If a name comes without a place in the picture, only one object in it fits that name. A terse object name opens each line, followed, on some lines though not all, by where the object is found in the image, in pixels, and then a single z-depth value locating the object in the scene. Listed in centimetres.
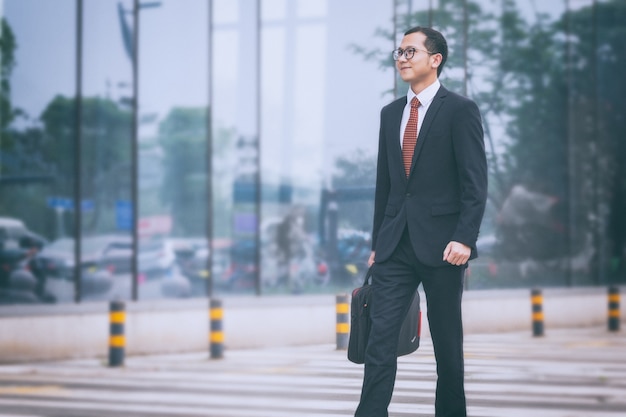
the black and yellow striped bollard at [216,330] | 1311
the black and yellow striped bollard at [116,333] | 1235
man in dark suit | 500
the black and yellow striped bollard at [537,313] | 1605
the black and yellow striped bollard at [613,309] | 1683
